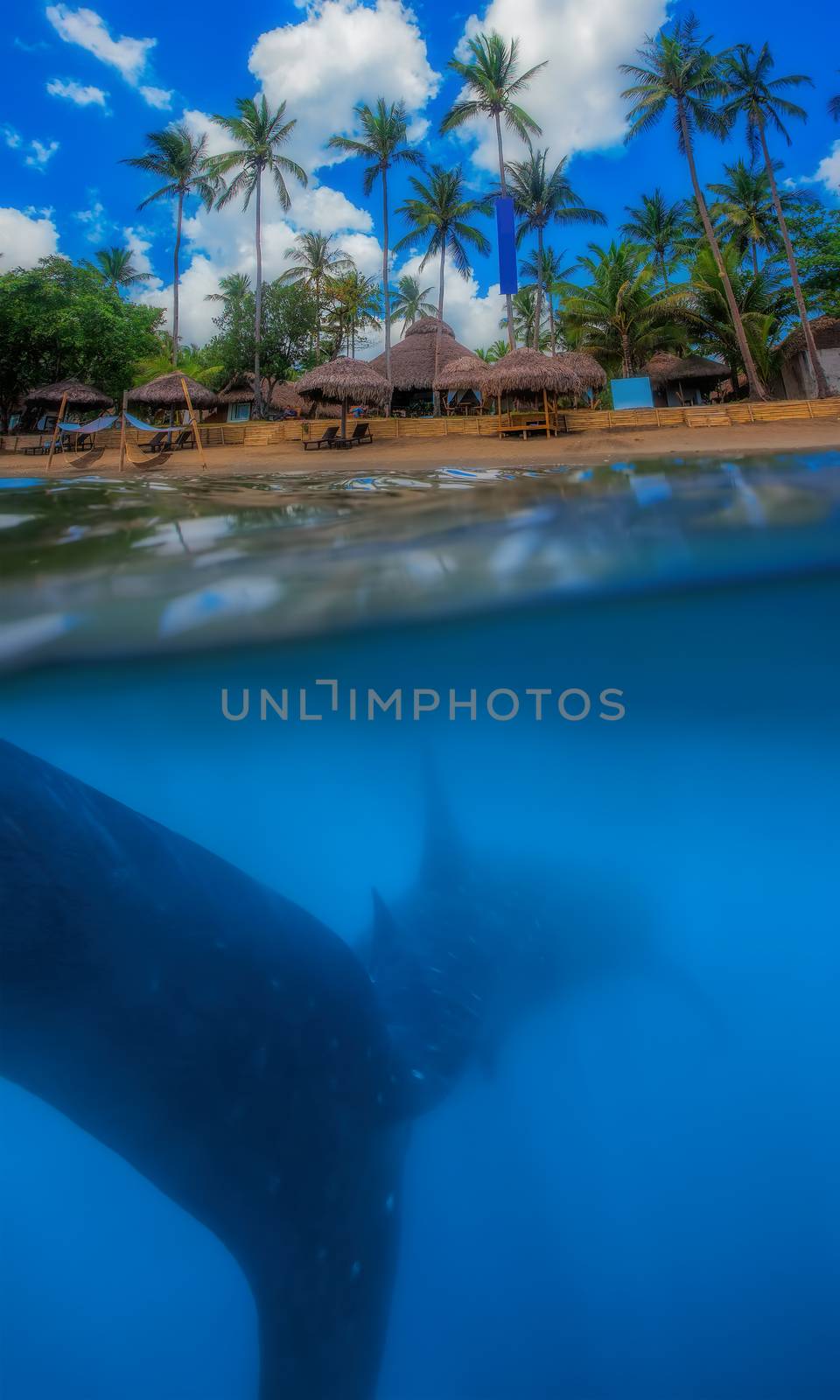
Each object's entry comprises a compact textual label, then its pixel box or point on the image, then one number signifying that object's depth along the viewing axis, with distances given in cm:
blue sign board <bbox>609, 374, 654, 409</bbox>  2406
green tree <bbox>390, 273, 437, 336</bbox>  4575
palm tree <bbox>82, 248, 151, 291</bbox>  4100
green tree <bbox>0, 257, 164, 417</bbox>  2417
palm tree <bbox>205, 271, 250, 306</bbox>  3952
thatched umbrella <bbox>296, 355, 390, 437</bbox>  2122
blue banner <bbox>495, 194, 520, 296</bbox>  2520
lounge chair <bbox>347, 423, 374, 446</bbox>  2184
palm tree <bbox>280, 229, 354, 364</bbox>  3525
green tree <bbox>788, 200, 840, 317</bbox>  2680
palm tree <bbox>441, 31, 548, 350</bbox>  2841
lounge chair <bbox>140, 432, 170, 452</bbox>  2172
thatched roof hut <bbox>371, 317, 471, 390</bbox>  3189
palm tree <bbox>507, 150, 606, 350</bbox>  3316
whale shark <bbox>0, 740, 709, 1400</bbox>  168
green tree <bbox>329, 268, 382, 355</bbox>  3231
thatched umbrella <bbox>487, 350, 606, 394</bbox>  2103
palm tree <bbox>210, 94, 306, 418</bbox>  3036
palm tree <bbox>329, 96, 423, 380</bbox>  2905
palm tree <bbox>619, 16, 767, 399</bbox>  2573
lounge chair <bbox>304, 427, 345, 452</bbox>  2116
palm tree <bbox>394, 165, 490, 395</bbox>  2886
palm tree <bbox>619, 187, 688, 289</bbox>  3416
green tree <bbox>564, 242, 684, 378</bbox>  2677
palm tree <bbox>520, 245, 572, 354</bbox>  3598
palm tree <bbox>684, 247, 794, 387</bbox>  2709
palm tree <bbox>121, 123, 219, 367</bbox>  3316
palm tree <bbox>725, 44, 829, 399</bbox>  2656
